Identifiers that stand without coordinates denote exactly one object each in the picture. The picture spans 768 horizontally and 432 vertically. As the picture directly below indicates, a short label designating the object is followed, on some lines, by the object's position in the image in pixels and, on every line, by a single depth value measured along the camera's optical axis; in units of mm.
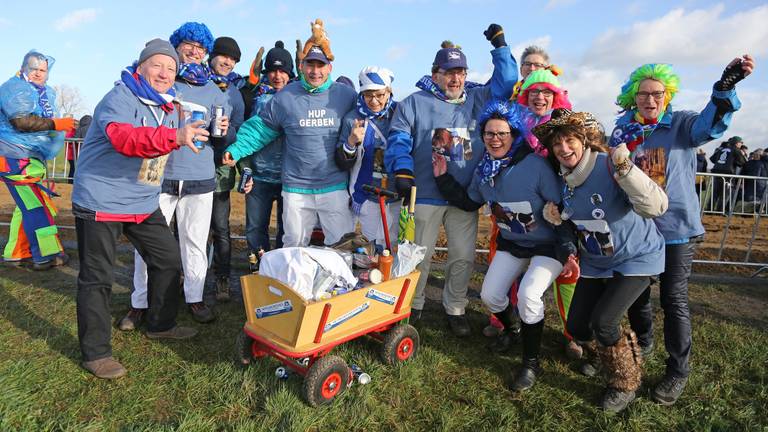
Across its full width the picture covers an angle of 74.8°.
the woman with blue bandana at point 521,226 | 3436
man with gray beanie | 3357
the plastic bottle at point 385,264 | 3529
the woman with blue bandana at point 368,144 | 4230
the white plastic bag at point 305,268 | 3109
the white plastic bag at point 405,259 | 3658
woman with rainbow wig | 3309
